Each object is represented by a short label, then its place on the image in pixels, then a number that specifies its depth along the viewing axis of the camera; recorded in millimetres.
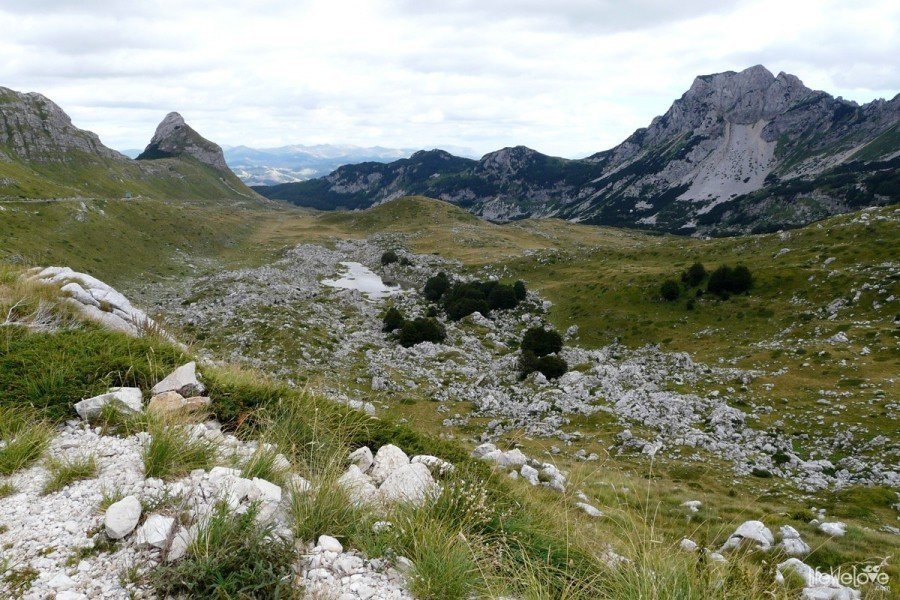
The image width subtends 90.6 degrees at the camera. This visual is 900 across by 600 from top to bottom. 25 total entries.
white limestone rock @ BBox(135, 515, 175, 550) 4316
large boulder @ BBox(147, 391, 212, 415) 6830
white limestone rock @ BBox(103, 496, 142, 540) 4406
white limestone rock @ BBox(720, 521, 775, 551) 9219
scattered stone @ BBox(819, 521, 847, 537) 11019
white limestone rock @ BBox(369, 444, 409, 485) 7012
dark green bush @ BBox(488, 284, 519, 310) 47781
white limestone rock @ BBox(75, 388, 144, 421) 6718
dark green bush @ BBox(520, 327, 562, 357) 34625
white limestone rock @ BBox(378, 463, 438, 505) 5936
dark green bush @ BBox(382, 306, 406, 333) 41469
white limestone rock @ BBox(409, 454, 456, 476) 7180
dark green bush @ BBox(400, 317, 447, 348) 37719
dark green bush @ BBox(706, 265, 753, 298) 37688
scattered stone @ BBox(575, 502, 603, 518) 8776
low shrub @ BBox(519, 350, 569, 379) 30156
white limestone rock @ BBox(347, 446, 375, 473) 7163
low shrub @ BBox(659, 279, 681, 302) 40125
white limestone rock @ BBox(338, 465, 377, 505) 5613
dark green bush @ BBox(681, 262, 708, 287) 40500
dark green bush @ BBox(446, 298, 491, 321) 45531
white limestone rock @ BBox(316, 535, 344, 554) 4703
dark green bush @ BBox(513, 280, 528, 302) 49531
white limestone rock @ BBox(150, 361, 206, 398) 7812
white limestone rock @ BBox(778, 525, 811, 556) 8992
